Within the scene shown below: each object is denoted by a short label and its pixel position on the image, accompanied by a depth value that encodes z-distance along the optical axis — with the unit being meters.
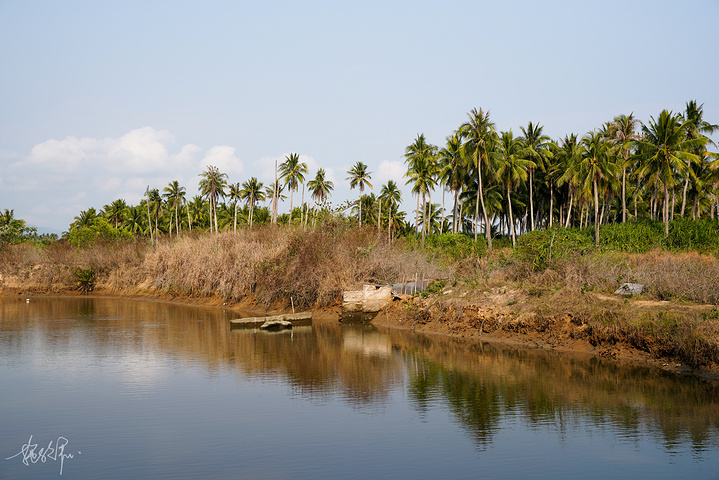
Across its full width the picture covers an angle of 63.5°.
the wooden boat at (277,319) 34.03
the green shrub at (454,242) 57.40
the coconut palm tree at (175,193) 106.75
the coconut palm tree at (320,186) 102.44
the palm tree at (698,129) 64.38
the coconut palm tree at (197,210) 120.29
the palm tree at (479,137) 64.62
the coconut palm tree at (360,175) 99.81
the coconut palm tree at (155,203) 109.88
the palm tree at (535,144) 74.56
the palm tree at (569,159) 65.56
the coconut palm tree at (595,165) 61.53
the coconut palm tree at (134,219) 120.19
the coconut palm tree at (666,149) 55.06
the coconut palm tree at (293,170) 94.56
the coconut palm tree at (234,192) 112.85
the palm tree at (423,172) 80.06
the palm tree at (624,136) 64.87
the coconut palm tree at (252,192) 105.62
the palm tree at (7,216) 100.40
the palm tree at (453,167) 71.56
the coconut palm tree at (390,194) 101.75
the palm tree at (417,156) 80.44
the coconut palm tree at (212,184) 100.94
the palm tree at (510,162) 68.31
